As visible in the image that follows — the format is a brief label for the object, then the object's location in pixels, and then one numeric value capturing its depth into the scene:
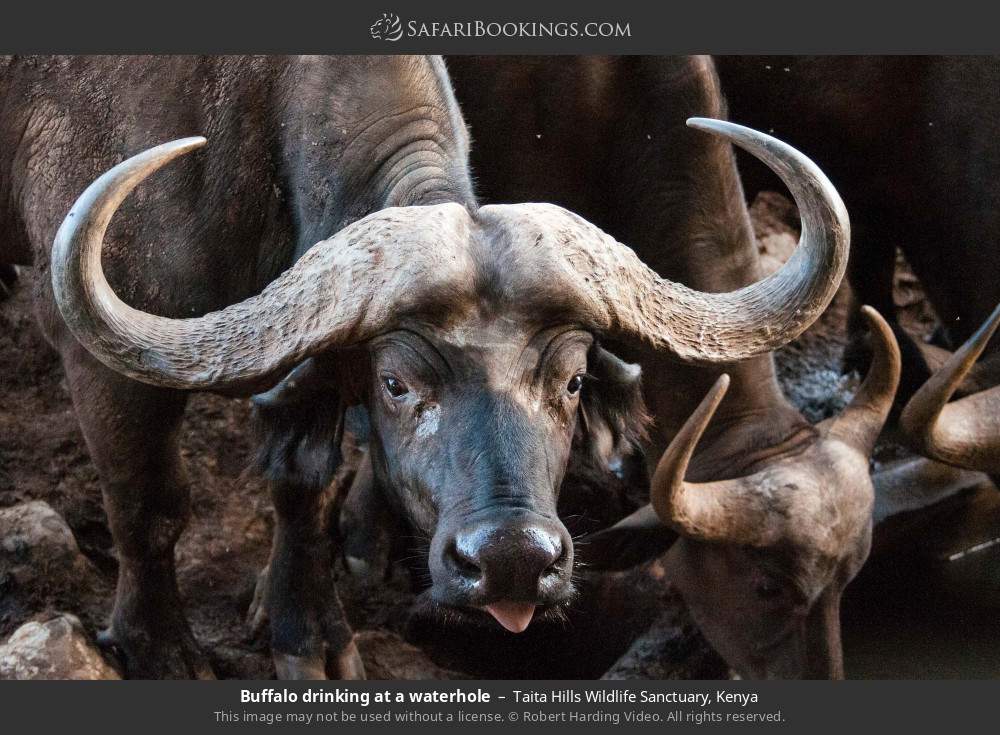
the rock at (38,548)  11.46
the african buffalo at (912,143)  13.32
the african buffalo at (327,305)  7.94
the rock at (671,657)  12.60
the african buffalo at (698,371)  10.87
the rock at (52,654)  10.02
